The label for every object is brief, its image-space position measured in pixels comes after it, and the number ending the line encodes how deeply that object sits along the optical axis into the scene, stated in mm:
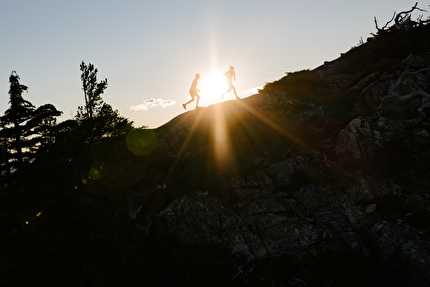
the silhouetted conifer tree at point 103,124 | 13711
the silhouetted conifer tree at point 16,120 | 24094
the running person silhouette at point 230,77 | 18594
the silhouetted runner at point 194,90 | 17984
